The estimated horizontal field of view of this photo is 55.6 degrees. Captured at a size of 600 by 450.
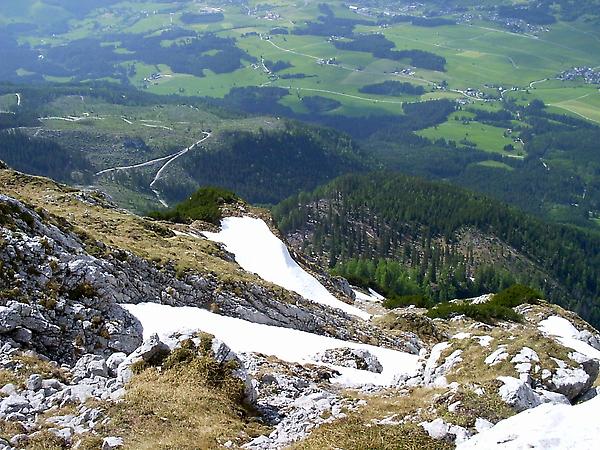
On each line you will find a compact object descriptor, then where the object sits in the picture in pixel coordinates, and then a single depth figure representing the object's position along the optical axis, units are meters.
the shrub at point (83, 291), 28.53
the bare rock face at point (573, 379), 23.45
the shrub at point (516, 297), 69.81
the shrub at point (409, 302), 72.12
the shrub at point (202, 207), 70.25
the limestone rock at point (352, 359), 34.56
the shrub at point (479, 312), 59.38
